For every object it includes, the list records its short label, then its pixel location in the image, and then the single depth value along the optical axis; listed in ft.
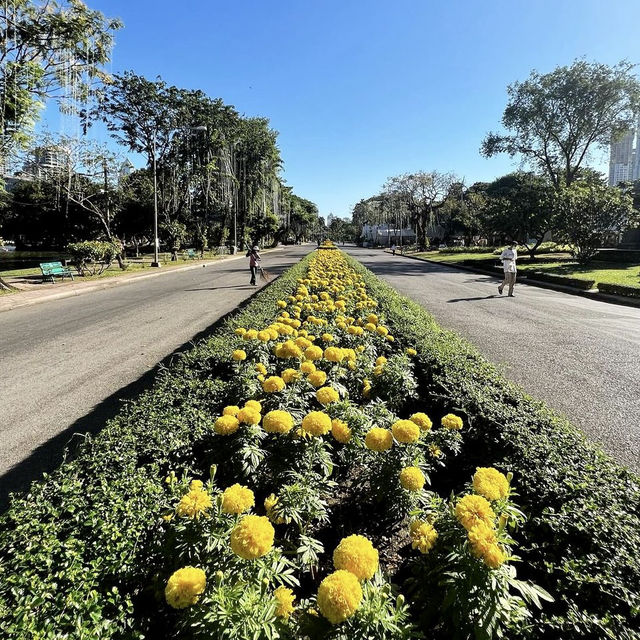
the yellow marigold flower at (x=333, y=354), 9.86
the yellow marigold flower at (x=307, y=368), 9.09
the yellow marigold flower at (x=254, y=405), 7.09
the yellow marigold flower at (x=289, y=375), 9.36
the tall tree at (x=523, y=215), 84.53
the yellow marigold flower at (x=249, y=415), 6.75
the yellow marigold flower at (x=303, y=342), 10.85
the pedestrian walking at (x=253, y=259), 52.84
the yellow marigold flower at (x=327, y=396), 7.57
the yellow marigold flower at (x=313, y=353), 10.00
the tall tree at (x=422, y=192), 171.63
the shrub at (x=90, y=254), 64.08
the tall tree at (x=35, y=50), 43.52
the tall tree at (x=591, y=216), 71.15
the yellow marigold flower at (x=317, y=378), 8.52
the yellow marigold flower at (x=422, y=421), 7.13
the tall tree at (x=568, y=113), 96.63
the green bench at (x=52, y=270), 56.34
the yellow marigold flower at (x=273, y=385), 8.13
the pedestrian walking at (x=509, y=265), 42.93
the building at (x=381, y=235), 297.94
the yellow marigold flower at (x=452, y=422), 7.59
